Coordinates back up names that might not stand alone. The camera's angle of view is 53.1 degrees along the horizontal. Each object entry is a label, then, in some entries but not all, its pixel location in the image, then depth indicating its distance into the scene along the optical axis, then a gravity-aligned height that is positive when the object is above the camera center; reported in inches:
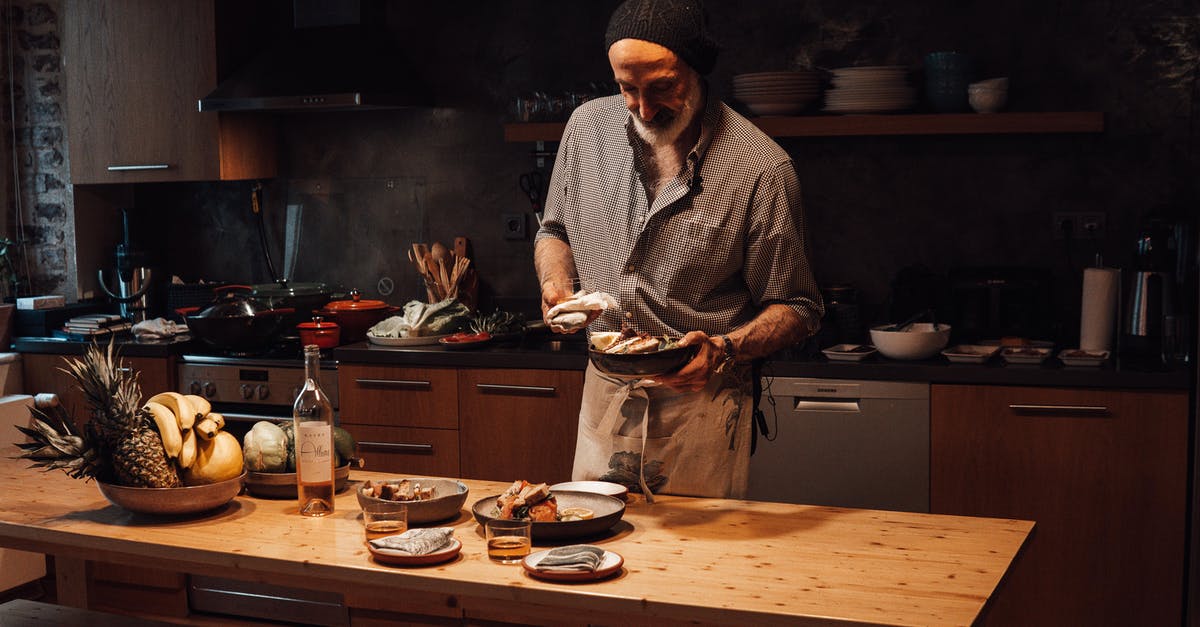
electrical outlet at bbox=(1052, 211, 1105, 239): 158.1 -0.3
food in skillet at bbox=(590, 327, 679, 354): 85.1 -8.4
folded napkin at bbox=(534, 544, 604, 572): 72.2 -20.1
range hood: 172.6 +22.7
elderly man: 96.8 -2.6
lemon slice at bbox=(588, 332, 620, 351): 87.4 -8.2
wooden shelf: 150.0 +12.7
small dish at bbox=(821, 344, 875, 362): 146.3 -15.6
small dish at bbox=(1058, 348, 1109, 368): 139.3 -15.8
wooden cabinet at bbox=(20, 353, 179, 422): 174.9 -21.5
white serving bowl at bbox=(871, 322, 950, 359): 144.6 -14.3
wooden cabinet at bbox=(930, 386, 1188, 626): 135.4 -30.5
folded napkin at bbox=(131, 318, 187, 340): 179.0 -14.6
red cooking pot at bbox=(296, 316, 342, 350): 171.0 -14.7
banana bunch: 87.0 -15.2
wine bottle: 85.6 -15.1
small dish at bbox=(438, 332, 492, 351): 162.2 -15.3
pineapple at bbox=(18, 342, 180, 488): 85.4 -14.9
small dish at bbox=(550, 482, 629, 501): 88.9 -19.5
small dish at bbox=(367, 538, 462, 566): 75.0 -20.5
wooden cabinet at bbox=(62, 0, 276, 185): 182.9 +20.6
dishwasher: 142.9 -26.7
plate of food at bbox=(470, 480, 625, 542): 79.7 -19.5
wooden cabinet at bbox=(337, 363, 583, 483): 157.6 -25.5
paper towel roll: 148.3 -10.4
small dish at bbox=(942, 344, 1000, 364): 141.9 -15.6
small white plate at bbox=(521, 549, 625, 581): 71.6 -20.6
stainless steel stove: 167.6 -21.4
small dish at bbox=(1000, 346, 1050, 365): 141.9 -15.7
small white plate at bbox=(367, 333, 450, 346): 164.6 -15.3
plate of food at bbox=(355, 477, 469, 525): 84.0 -19.1
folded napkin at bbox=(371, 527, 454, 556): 75.6 -19.9
